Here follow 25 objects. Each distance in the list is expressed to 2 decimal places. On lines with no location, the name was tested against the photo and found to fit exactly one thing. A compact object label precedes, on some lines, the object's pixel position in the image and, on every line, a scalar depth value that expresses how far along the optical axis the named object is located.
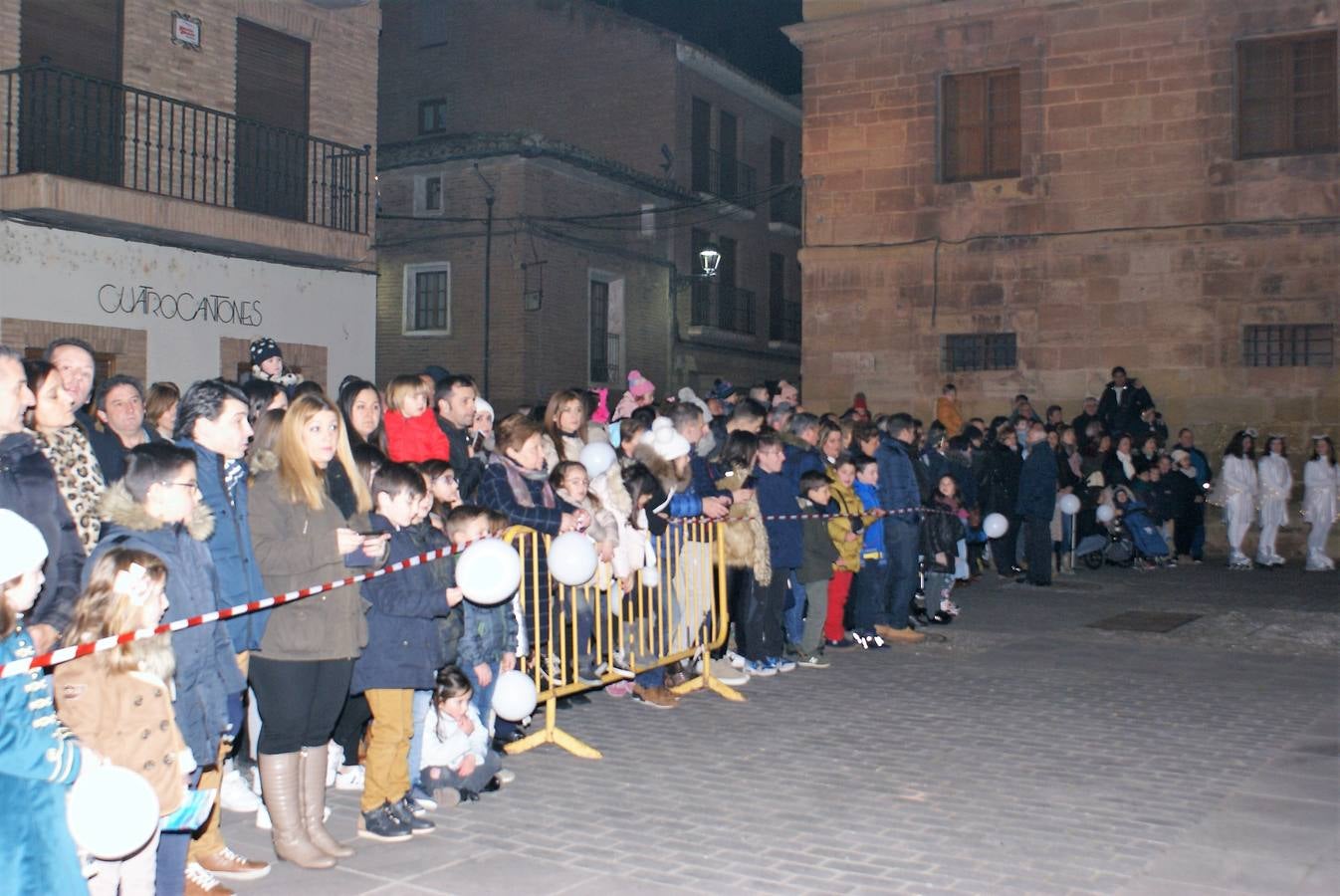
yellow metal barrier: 7.46
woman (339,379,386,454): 7.14
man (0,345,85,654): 4.73
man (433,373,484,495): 8.35
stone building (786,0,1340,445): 18.86
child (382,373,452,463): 7.73
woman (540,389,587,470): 8.34
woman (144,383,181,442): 7.39
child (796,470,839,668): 10.09
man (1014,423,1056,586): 15.34
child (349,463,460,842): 5.78
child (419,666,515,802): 6.34
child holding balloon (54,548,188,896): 4.19
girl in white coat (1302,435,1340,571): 17.72
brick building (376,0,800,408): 28.34
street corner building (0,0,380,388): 14.59
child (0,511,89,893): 3.50
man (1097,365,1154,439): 19.16
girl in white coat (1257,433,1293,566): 18.28
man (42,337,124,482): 6.00
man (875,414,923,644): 11.28
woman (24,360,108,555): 5.41
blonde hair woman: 5.38
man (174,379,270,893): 5.30
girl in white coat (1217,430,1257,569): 18.34
